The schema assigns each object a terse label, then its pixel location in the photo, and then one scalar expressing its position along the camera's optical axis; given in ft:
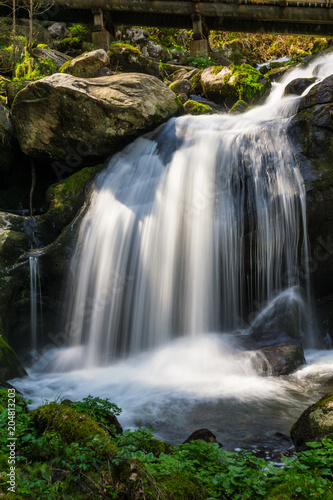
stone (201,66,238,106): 40.27
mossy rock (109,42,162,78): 43.16
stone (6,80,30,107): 32.73
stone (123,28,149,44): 58.34
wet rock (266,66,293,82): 43.66
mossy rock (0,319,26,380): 17.90
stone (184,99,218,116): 36.73
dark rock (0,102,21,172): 30.19
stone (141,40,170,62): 57.00
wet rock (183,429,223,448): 11.25
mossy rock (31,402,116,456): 8.46
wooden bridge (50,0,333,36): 49.57
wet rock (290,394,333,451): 10.89
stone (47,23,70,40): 56.39
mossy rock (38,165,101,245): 26.58
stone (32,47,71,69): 40.19
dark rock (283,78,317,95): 36.73
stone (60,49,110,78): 36.63
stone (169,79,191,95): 42.53
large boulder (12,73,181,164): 28.37
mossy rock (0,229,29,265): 23.54
